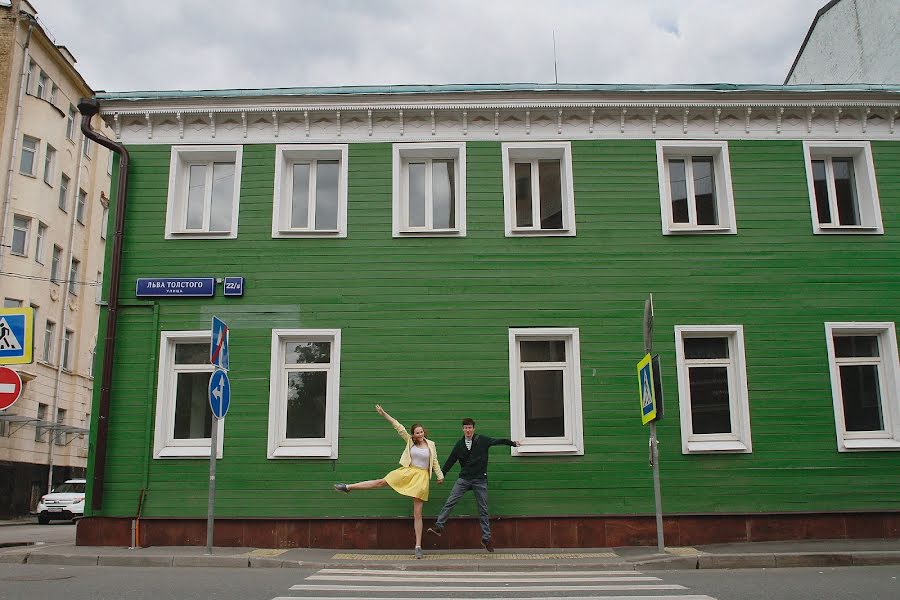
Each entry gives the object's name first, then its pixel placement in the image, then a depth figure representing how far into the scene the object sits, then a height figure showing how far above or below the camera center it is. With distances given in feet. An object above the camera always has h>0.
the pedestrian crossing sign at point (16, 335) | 37.70 +6.07
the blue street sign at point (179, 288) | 46.24 +10.06
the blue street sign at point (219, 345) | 38.45 +5.72
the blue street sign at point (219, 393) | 38.09 +3.41
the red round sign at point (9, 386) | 35.78 +3.54
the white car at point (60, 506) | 88.99 -4.30
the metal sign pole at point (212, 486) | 37.88 -0.93
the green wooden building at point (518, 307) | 43.91 +8.92
